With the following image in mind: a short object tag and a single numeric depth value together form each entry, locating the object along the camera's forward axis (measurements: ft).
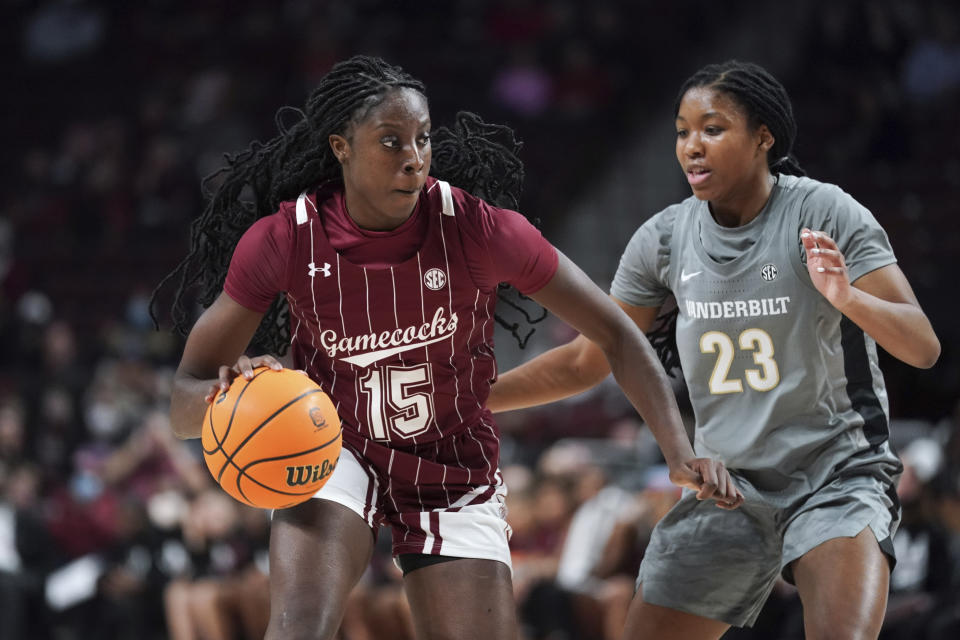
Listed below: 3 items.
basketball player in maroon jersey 23.06
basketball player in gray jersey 24.11
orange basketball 21.66
